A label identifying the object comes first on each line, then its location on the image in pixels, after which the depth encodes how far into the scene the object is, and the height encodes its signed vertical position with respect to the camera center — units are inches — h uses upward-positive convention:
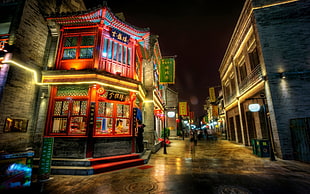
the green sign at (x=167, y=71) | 558.3 +223.2
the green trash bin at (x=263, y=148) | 372.0 -69.5
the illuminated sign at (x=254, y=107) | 394.9 +47.4
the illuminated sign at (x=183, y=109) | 1058.7 +115.6
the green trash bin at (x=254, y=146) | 404.8 -70.9
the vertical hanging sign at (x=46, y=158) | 185.9 -48.4
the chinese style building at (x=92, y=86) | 305.7 +96.0
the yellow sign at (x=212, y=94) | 1066.1 +232.4
